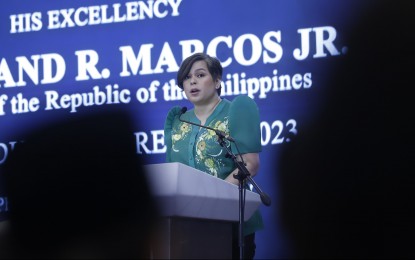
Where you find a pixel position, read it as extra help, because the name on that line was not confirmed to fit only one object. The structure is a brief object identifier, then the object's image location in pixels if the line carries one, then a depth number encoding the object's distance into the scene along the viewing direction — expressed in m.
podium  8.87
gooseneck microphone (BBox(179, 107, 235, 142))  9.75
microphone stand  9.35
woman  10.00
